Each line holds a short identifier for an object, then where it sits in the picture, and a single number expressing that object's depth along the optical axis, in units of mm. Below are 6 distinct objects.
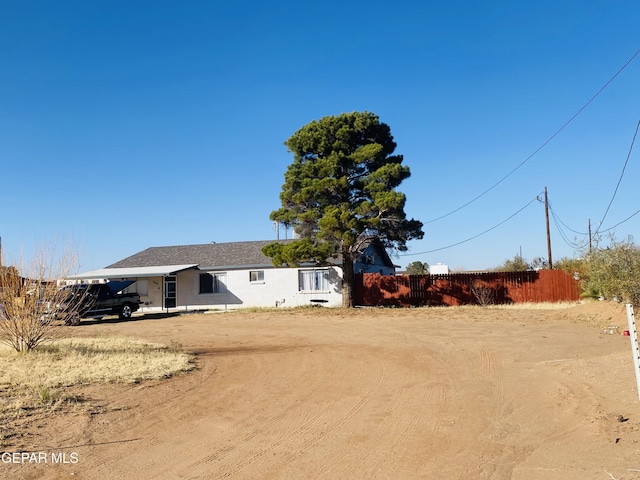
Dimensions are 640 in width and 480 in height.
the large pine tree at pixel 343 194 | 25906
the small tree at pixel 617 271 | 18016
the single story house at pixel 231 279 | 30016
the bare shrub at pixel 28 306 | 11195
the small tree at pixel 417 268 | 74675
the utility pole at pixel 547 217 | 35031
